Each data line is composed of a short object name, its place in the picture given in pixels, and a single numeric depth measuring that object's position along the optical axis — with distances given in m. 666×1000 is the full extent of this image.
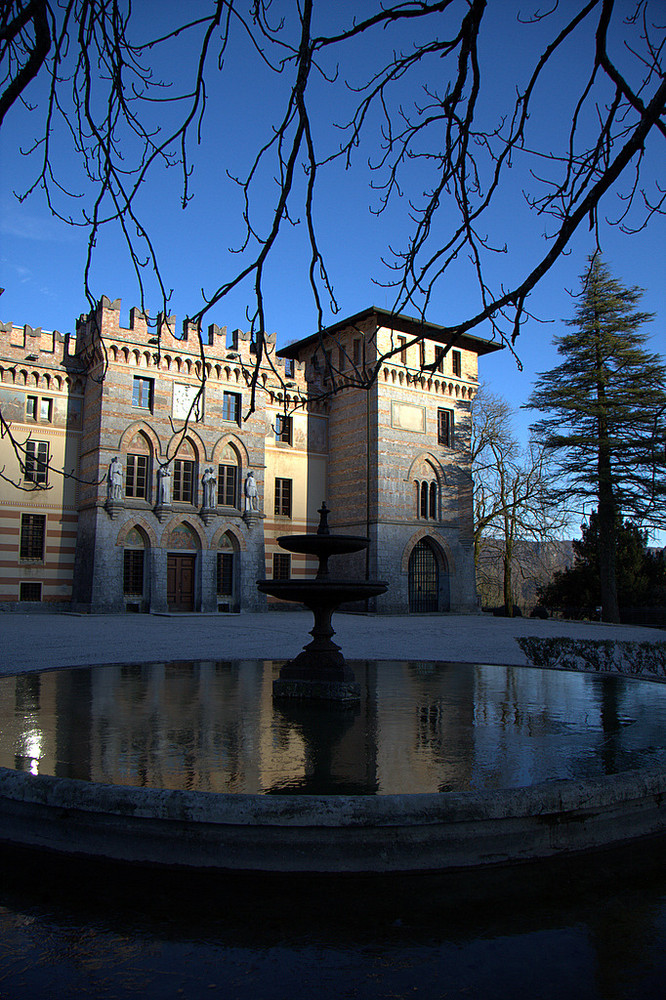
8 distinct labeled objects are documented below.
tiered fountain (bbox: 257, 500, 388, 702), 7.91
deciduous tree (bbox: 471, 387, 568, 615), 35.66
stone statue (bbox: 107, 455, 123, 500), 28.67
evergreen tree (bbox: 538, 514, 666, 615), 32.88
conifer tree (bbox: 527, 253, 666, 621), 29.28
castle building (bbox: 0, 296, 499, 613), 29.20
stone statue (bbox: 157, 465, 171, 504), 30.22
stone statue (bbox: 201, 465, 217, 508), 31.47
